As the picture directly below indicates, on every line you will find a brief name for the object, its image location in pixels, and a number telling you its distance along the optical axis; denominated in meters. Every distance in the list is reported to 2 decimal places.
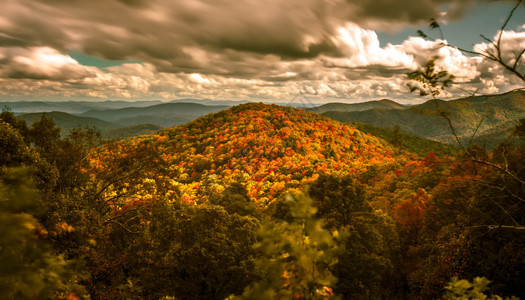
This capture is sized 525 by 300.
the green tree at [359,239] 15.19
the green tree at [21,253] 3.16
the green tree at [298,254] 3.82
